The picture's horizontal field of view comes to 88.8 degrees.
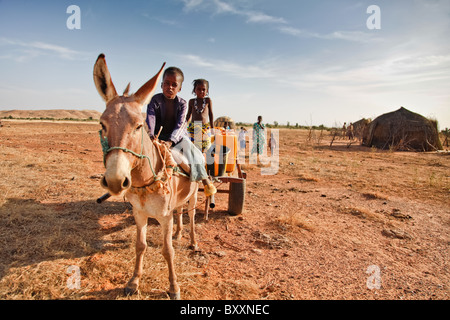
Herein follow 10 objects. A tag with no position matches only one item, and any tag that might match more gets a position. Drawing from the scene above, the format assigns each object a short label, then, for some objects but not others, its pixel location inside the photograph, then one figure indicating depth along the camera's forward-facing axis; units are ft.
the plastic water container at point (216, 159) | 17.61
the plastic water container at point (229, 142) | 17.69
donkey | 6.40
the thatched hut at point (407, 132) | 66.85
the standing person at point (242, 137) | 53.93
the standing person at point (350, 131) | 91.02
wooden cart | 17.65
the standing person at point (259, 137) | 49.29
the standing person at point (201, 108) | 18.46
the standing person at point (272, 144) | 57.10
